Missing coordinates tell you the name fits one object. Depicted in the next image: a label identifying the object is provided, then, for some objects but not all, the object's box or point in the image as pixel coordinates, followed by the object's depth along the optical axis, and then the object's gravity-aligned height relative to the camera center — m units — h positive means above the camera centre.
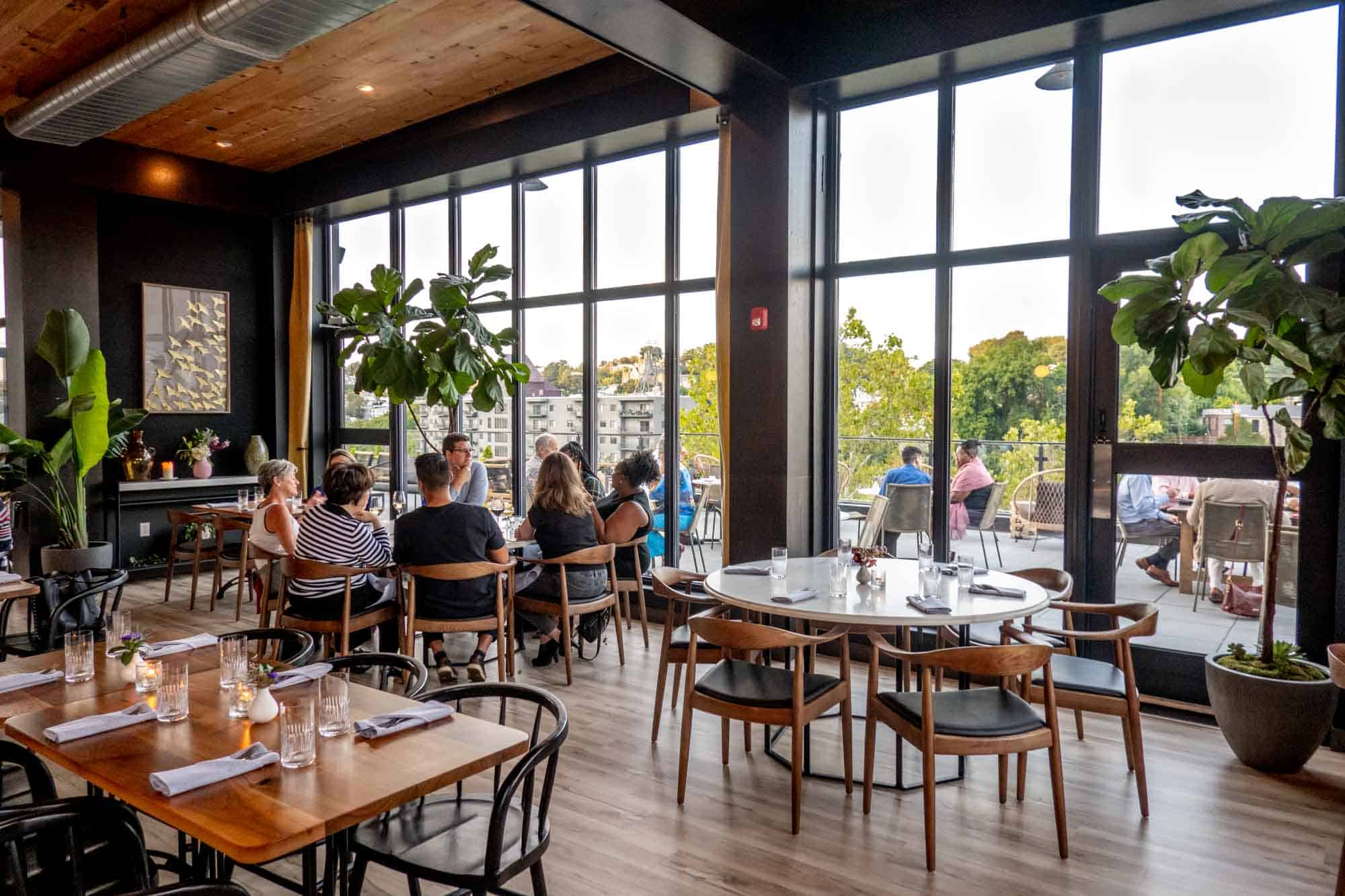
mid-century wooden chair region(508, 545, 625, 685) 4.71 -1.06
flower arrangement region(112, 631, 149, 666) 2.46 -0.69
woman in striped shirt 4.36 -0.65
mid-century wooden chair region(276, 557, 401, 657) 4.26 -1.06
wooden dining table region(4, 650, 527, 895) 1.63 -0.78
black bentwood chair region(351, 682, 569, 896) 1.94 -1.06
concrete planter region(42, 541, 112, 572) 5.91 -1.00
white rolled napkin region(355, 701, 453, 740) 2.06 -0.76
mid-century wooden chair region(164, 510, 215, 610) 6.80 -1.00
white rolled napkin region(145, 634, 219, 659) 2.74 -0.77
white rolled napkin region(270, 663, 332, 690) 2.46 -0.76
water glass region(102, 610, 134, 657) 2.69 -0.68
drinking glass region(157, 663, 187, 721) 2.18 -0.73
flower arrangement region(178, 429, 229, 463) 8.16 -0.27
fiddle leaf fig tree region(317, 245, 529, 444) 6.20 +0.58
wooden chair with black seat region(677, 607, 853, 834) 3.05 -1.03
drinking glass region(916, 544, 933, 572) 3.66 -0.61
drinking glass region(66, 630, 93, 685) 2.51 -0.72
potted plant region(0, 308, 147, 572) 5.78 -0.15
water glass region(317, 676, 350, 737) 2.06 -0.72
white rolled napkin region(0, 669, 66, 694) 2.42 -0.77
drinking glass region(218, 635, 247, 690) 2.39 -0.70
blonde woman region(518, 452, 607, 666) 4.92 -0.63
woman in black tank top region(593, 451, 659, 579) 5.35 -0.54
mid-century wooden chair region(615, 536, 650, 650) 5.41 -1.06
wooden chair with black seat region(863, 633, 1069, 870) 2.76 -1.03
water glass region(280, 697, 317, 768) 1.89 -0.73
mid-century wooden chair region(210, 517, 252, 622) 6.36 -1.09
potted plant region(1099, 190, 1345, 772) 3.39 +0.34
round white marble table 3.17 -0.73
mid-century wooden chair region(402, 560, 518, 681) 4.19 -1.01
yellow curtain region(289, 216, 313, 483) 8.64 +0.73
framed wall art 8.05 +0.67
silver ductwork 4.27 +2.08
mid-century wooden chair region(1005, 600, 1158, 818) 3.19 -1.02
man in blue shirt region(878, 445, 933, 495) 5.22 -0.31
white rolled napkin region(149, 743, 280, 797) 1.76 -0.77
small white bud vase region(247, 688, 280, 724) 2.16 -0.75
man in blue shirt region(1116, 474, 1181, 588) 4.48 -0.51
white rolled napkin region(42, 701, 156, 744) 2.04 -0.77
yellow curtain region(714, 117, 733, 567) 5.50 +0.65
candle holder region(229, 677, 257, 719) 2.23 -0.76
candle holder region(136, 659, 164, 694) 2.39 -0.74
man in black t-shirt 4.38 -0.64
